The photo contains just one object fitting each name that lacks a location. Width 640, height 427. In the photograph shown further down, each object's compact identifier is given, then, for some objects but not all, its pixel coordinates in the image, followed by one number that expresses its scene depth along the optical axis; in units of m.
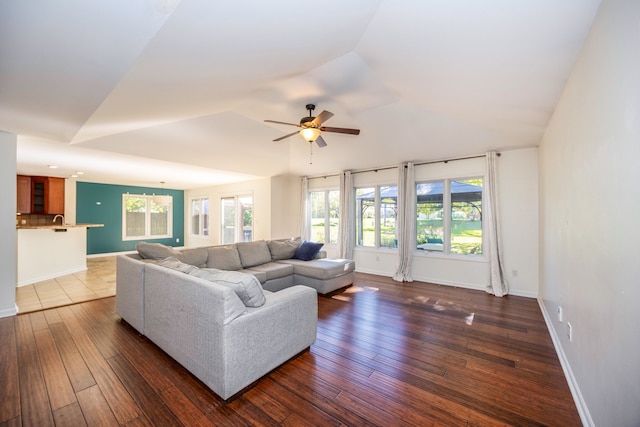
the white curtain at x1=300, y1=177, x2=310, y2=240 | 7.52
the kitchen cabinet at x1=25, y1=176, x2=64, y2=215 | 6.79
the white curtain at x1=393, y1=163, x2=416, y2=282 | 5.52
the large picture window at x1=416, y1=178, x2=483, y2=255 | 5.09
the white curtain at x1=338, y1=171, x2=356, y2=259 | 6.48
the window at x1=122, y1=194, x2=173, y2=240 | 8.88
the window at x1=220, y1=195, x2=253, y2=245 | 8.34
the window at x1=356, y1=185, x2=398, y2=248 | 6.16
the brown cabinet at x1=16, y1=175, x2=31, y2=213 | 6.59
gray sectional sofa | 1.91
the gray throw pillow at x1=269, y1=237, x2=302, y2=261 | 5.06
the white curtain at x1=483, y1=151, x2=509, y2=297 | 4.53
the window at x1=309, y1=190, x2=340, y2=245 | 7.20
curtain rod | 4.94
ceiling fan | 3.41
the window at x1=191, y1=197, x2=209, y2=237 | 9.67
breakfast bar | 4.95
